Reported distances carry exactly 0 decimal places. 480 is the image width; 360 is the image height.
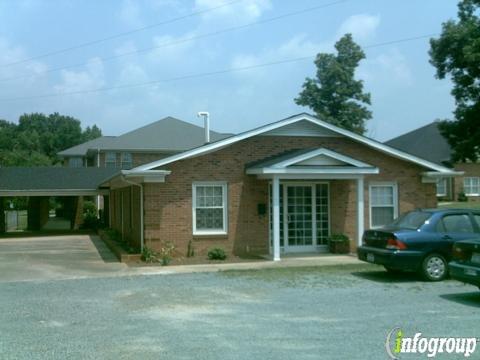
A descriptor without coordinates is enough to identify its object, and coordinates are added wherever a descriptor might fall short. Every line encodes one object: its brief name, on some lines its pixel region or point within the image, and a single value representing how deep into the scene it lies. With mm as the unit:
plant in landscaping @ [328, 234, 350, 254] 18266
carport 30766
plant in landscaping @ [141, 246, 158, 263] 16422
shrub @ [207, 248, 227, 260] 16844
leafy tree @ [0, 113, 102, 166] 84625
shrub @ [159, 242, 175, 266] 16609
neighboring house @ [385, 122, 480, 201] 48281
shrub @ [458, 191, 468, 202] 47425
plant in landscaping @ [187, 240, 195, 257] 17094
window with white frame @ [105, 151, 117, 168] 44081
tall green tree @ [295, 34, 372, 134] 54125
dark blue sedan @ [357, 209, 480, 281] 12516
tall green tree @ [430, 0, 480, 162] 31891
